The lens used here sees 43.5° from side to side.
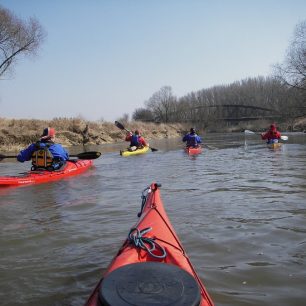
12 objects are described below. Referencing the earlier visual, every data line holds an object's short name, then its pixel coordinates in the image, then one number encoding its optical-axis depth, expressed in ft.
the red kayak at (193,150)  56.37
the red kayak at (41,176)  28.58
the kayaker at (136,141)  59.82
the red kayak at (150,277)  6.87
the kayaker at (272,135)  61.82
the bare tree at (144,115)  266.98
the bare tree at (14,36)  73.67
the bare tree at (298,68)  94.67
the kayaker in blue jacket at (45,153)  30.42
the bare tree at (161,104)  268.00
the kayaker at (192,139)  59.52
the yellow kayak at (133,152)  55.52
